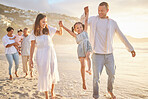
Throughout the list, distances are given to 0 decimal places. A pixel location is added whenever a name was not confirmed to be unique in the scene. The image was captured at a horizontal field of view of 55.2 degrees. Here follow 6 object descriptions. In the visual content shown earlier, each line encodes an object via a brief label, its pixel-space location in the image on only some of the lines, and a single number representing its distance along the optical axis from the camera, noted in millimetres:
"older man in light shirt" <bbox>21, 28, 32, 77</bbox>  6367
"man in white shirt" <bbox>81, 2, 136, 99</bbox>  3406
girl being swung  3898
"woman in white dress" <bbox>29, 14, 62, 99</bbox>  3363
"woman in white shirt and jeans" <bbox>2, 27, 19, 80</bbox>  5957
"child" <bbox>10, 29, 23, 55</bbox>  6242
